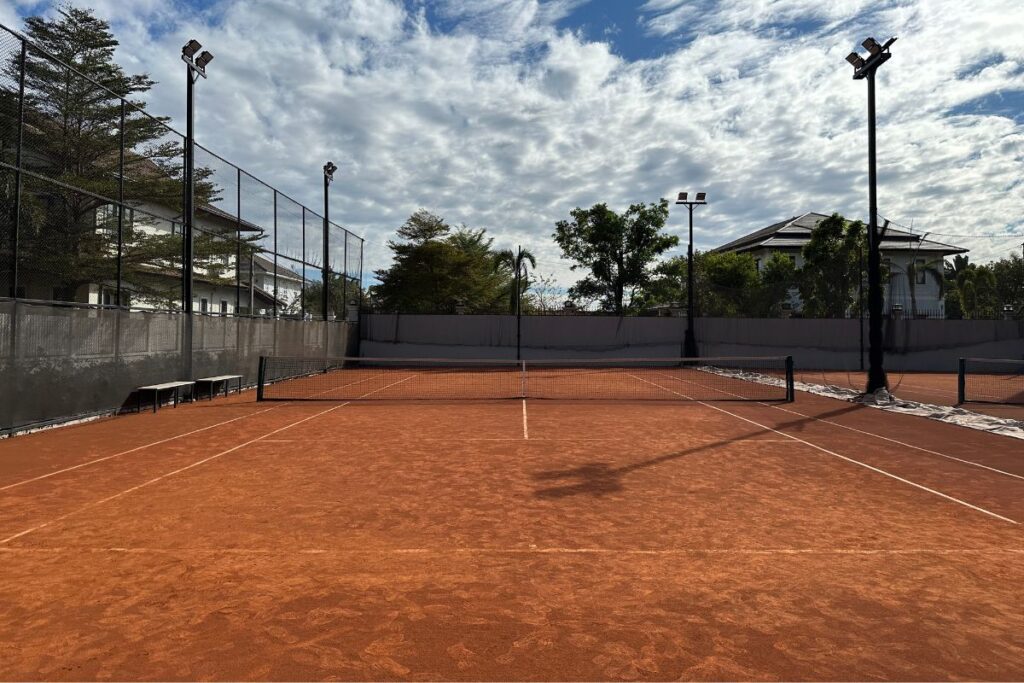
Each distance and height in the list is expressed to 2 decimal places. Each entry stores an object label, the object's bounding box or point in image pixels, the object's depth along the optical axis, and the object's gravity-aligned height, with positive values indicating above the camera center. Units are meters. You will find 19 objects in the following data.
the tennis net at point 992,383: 16.61 -1.25
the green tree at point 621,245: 37.97 +6.34
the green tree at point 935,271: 30.38 +4.15
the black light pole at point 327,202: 24.50 +5.70
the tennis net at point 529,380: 17.25 -1.36
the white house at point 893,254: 30.20 +8.27
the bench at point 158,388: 13.11 -1.09
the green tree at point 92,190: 10.90 +3.39
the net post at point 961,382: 14.30 -0.82
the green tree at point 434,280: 38.50 +4.10
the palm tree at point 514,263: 31.28 +4.72
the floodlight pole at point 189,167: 14.30 +4.22
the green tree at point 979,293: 30.73 +3.57
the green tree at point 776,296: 30.34 +2.54
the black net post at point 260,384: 15.35 -1.12
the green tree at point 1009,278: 41.00 +5.13
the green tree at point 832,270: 30.75 +4.10
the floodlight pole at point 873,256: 15.13 +2.35
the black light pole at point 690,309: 26.15 +1.67
